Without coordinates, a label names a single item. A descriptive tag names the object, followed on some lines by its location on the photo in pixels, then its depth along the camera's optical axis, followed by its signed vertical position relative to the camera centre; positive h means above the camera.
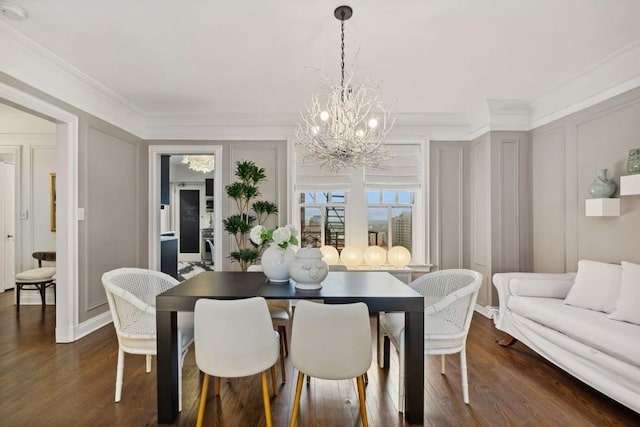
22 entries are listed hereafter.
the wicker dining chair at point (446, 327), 2.21 -0.76
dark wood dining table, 1.99 -0.56
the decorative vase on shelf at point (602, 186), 3.13 +0.24
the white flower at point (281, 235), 2.30 -0.14
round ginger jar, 2.13 -0.34
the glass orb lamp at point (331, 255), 4.78 -0.57
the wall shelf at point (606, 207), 3.06 +0.05
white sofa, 2.15 -0.80
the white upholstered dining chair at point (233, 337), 1.81 -0.66
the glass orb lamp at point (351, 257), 4.80 -0.60
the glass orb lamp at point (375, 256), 4.79 -0.59
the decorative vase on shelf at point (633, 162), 2.84 +0.42
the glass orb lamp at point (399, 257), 4.78 -0.60
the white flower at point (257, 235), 2.37 -0.14
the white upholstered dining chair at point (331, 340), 1.76 -0.66
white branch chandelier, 2.63 +0.60
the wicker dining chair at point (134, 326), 2.18 -0.73
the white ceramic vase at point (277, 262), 2.34 -0.32
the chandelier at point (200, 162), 6.73 +1.03
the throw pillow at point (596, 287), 2.72 -0.61
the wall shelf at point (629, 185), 2.77 +0.23
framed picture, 4.95 +0.23
